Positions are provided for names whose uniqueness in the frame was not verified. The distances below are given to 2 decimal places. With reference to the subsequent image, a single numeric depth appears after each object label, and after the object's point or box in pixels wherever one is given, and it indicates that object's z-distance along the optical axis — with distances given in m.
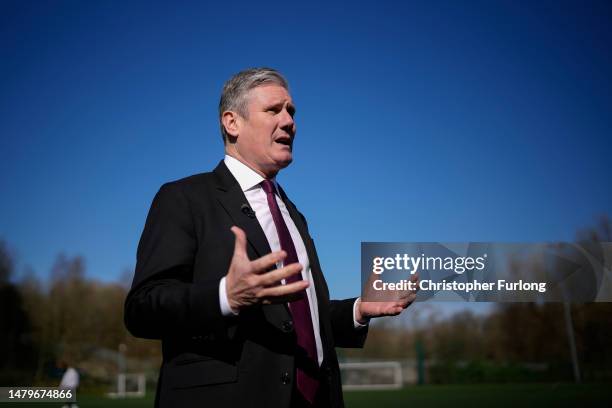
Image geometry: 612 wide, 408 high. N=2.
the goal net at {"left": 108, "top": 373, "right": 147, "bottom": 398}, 43.50
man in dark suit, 2.20
